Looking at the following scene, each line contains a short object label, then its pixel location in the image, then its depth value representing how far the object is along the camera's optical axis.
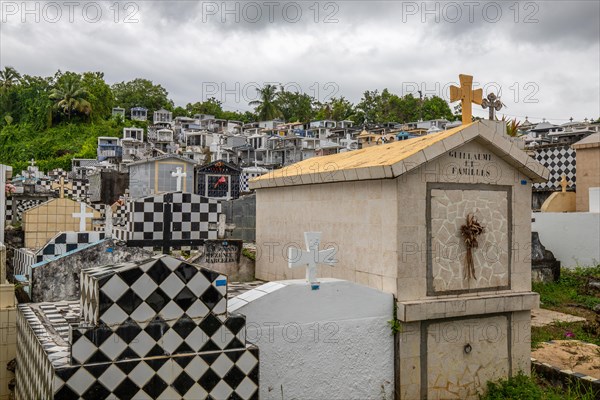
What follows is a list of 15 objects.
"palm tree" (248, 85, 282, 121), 84.88
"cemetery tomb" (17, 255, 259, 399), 5.75
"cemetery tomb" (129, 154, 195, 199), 30.52
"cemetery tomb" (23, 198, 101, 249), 14.43
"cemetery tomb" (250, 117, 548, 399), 9.13
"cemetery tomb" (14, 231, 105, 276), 10.77
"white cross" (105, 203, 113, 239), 10.92
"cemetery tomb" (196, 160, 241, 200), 35.59
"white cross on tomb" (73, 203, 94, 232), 13.30
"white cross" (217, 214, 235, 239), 13.78
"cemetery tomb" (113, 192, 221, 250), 10.86
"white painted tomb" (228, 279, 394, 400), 7.89
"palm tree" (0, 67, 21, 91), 76.56
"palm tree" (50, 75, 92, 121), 66.94
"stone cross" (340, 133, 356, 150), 39.63
